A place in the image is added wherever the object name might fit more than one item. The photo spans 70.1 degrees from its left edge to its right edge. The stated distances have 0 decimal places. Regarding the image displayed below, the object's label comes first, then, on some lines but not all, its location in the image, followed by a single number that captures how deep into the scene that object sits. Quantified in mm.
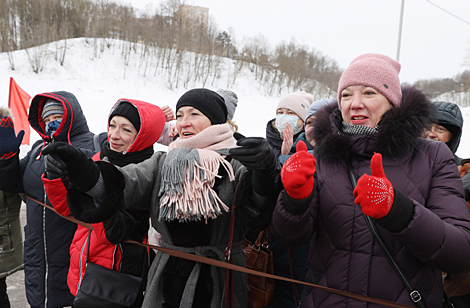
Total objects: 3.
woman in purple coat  1254
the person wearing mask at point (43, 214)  2572
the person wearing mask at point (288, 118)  3306
